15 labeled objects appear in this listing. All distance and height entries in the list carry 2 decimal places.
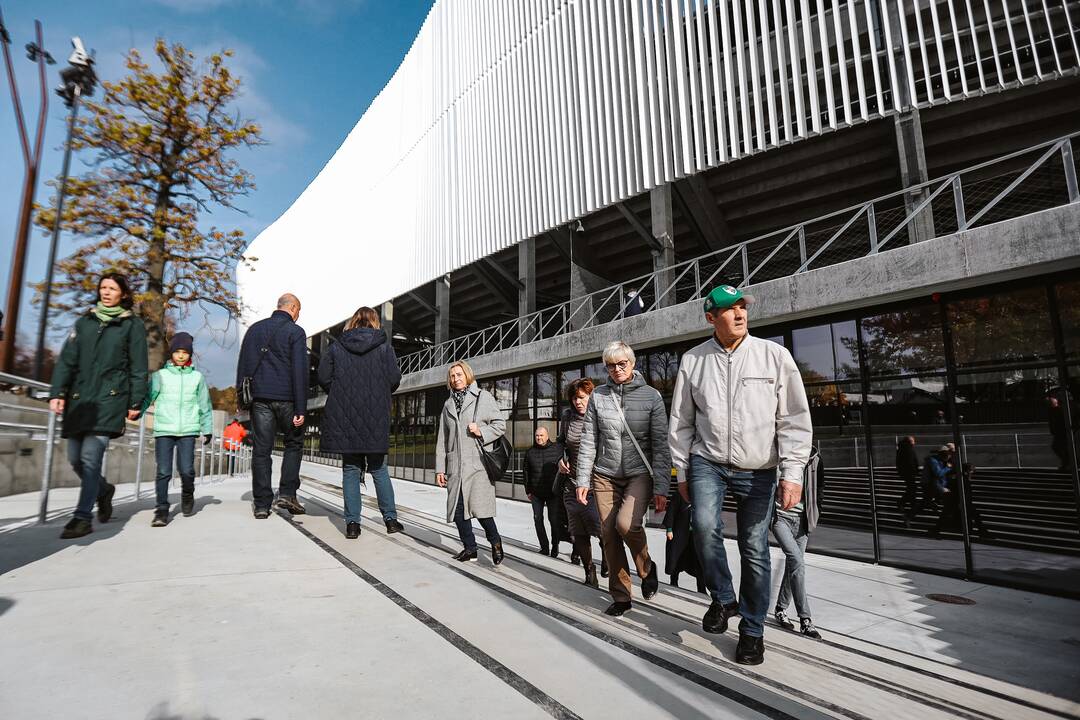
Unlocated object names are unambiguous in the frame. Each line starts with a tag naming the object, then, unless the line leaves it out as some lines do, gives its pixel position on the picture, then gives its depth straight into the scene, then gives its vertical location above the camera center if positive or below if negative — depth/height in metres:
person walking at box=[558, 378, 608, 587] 4.22 -0.48
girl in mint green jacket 5.36 +0.24
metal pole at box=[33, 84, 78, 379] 12.27 +4.21
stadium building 6.75 +5.90
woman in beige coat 4.59 -0.19
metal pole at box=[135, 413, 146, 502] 7.21 -0.13
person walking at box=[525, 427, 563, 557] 6.43 -0.50
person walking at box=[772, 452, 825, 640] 3.86 -0.78
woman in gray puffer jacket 3.59 -0.18
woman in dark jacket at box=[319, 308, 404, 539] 4.77 +0.28
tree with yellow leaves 13.68 +6.40
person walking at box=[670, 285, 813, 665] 2.80 -0.10
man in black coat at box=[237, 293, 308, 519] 5.14 +0.53
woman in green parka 4.21 +0.43
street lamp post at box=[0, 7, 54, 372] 11.54 +5.19
